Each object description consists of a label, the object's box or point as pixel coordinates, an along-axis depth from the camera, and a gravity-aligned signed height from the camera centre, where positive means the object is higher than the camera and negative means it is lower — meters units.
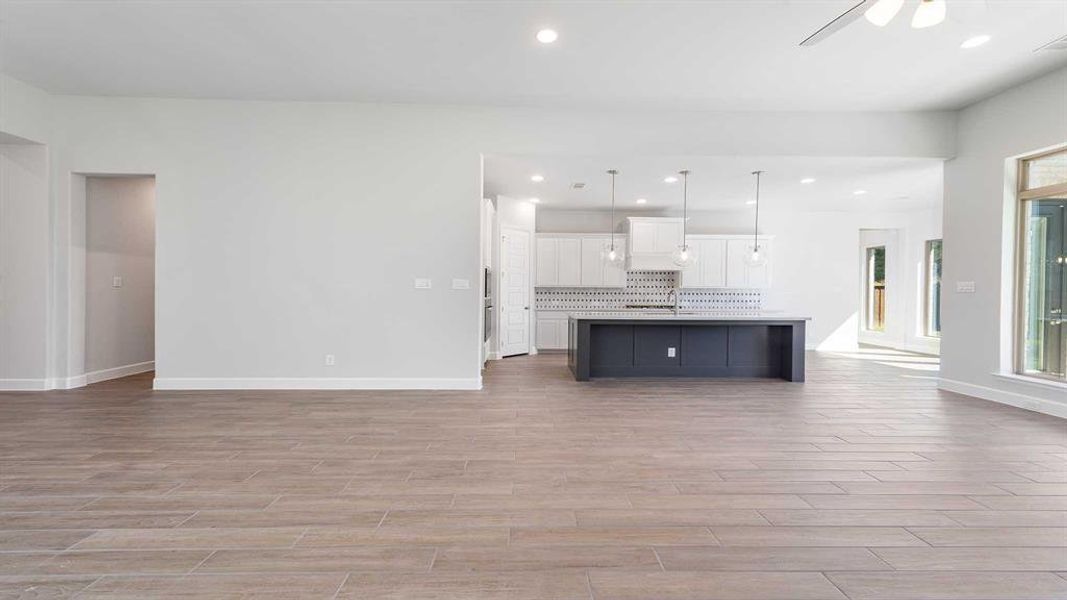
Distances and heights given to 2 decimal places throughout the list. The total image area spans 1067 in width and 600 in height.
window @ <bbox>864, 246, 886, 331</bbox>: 10.27 +0.16
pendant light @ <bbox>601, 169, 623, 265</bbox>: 7.05 +0.56
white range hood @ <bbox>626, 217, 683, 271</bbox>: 8.71 +0.89
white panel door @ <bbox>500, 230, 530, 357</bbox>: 8.00 -0.03
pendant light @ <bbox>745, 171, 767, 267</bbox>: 6.38 +0.46
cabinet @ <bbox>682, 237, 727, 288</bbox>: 9.05 +0.49
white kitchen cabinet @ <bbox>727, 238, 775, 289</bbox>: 9.10 +0.44
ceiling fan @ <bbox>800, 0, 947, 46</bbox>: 2.50 +1.45
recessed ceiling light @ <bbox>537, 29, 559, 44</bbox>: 3.76 +1.93
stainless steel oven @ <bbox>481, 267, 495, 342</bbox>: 6.93 -0.17
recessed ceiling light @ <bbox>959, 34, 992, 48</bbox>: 3.81 +1.94
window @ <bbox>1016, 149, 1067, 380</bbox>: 4.59 +0.28
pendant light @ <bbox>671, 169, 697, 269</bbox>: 6.45 +0.50
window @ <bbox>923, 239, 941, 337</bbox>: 9.10 +0.13
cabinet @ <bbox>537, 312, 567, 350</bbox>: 9.02 -0.71
